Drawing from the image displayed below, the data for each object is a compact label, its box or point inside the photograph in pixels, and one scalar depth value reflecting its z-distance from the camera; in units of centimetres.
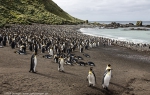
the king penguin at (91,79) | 1134
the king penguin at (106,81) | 1134
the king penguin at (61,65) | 1404
